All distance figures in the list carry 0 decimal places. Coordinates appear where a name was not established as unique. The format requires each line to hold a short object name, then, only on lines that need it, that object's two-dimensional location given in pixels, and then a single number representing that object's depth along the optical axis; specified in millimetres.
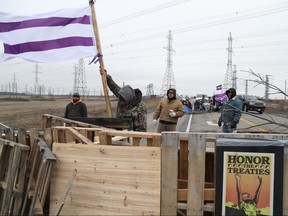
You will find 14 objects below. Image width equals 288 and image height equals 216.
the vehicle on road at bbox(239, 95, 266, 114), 28655
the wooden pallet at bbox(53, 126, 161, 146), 3602
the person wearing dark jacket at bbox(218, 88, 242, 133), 7340
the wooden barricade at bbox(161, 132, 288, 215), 3365
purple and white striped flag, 7156
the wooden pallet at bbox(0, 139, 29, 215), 3751
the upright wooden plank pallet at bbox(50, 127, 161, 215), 3426
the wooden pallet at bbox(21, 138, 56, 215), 3390
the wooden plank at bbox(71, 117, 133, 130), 5902
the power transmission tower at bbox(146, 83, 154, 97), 67206
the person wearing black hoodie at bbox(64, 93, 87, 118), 7338
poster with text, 3180
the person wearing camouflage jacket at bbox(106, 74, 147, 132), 6141
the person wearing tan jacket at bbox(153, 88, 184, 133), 6809
